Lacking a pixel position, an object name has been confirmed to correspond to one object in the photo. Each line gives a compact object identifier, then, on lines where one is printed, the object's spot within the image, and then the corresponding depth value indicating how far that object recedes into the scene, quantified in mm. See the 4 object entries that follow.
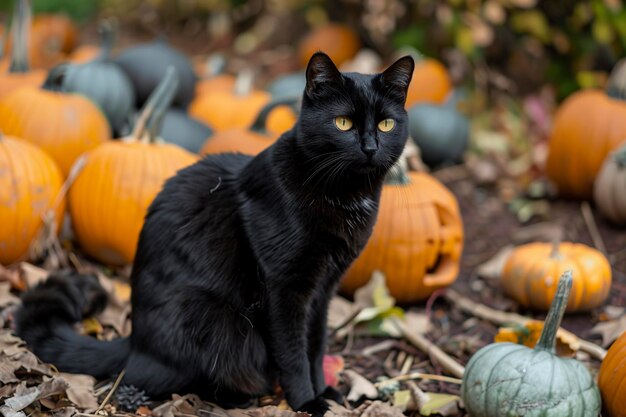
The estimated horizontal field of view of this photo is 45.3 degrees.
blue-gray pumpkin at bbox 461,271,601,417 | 2400
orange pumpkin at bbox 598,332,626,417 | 2469
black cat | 2355
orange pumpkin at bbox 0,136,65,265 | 3338
